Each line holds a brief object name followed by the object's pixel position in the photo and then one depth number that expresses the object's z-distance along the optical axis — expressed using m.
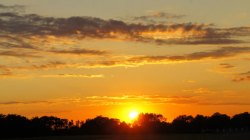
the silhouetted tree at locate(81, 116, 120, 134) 168.00
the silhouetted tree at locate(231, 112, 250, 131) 180.93
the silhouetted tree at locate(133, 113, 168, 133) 169.50
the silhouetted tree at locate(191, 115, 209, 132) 178.75
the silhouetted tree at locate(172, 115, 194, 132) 173.57
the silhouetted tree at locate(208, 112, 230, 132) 184.00
